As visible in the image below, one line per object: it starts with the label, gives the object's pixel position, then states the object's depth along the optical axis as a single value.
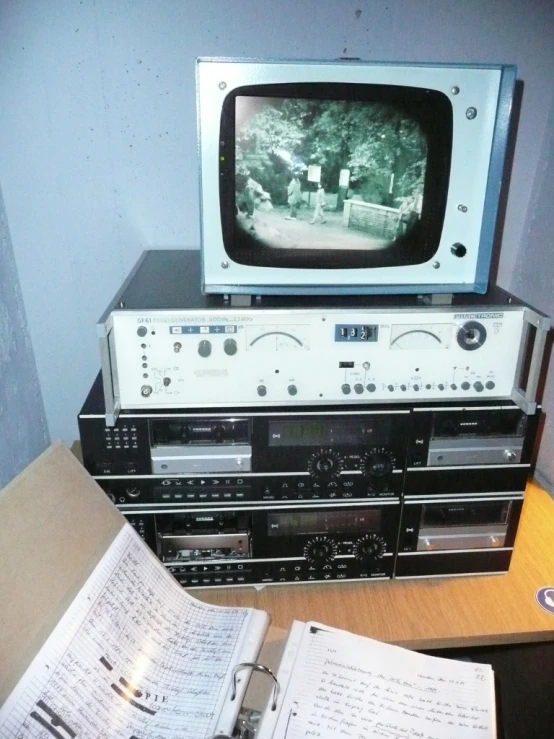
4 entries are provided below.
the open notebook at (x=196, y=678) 0.73
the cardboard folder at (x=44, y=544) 0.73
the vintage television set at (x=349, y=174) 0.83
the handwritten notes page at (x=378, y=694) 0.78
